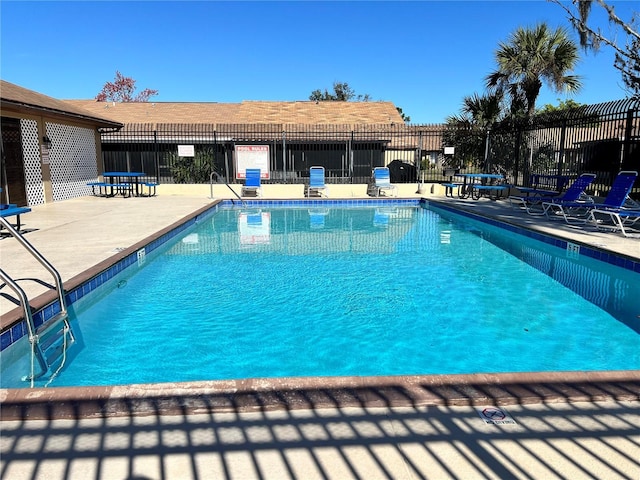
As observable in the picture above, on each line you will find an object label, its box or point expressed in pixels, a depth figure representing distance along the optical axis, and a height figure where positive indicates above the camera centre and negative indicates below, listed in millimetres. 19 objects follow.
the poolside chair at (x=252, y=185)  16234 -432
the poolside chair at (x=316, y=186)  16472 -476
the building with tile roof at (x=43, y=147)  11008 +713
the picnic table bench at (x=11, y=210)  6994 -573
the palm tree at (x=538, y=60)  14484 +3477
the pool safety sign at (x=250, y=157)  17359 +563
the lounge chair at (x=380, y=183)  16641 -403
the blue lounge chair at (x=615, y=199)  8391 -488
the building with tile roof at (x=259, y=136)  20114 +1582
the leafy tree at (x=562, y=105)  37919 +5566
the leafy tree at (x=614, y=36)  12805 +3803
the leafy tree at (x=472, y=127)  16641 +1634
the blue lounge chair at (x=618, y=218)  8086 -911
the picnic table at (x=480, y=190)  15193 -608
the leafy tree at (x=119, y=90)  51250 +8939
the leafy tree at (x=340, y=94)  53312 +8848
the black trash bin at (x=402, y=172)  20047 +5
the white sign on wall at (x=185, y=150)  15516 +735
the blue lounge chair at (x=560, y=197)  9672 -552
